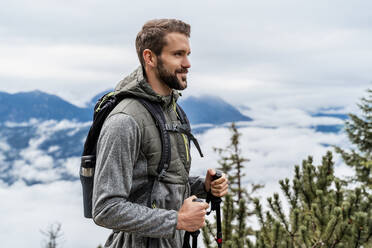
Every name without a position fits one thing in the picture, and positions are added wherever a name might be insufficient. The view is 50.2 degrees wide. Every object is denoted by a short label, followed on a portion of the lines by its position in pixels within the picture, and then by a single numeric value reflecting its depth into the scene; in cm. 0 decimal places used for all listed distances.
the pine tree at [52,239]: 2617
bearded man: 251
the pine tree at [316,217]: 543
